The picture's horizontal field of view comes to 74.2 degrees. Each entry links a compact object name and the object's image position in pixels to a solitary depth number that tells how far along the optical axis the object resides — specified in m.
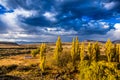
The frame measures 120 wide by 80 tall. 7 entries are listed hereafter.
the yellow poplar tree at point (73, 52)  50.38
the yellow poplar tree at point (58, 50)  51.13
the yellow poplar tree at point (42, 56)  47.07
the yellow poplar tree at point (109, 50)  52.67
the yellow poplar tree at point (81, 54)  50.01
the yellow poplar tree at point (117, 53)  53.48
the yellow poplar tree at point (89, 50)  51.64
